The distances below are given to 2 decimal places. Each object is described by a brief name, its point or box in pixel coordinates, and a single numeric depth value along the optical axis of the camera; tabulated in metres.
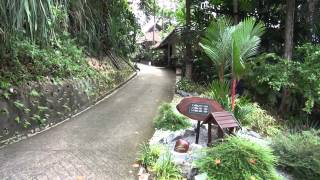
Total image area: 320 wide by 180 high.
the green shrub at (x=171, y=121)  4.25
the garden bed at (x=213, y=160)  2.66
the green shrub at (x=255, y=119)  4.34
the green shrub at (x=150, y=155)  3.27
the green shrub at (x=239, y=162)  2.65
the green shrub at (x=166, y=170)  2.94
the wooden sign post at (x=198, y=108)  3.58
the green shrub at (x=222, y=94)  4.11
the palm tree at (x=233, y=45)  3.85
